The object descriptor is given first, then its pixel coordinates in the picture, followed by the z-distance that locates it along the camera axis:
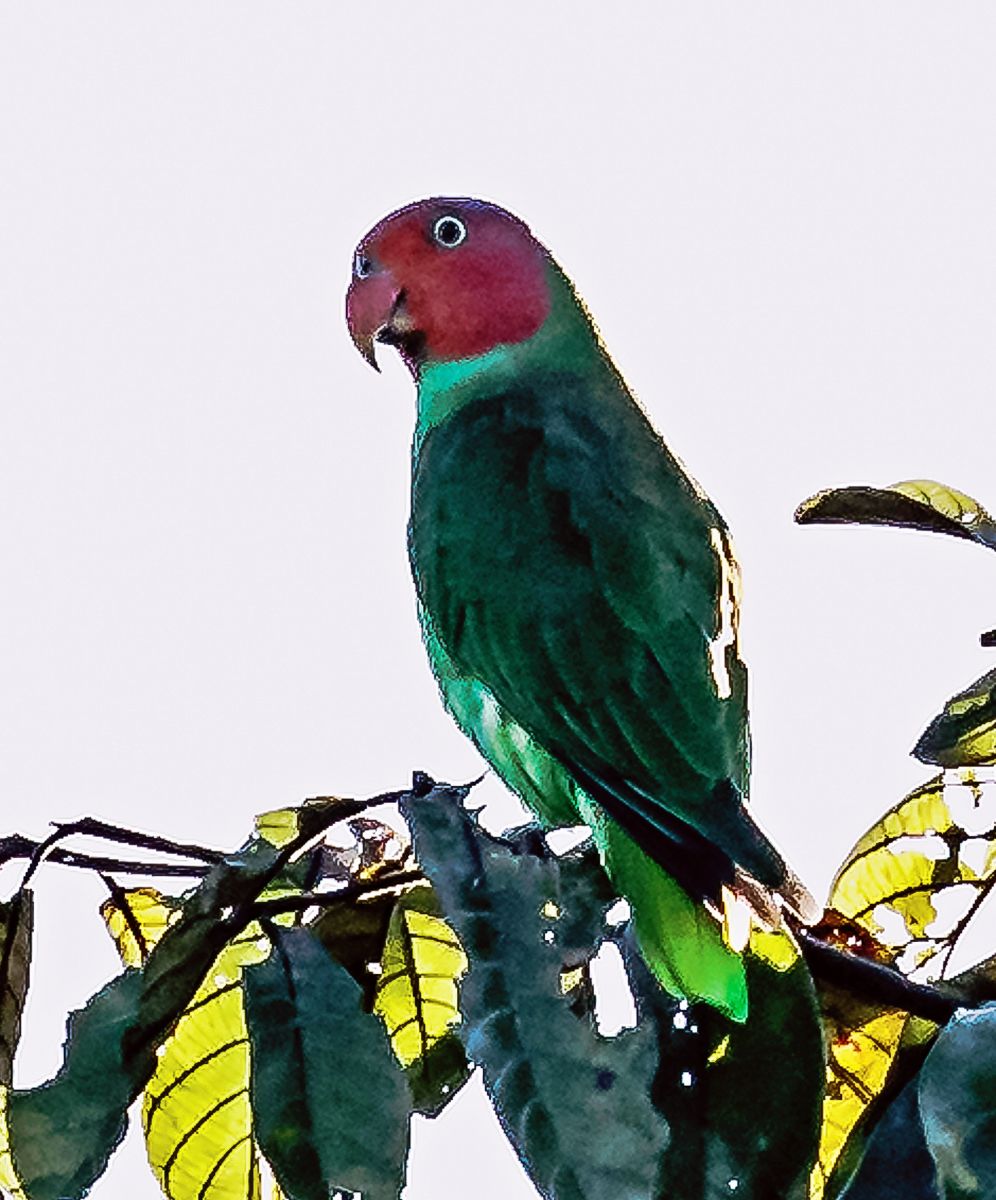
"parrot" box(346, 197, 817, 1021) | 4.94
